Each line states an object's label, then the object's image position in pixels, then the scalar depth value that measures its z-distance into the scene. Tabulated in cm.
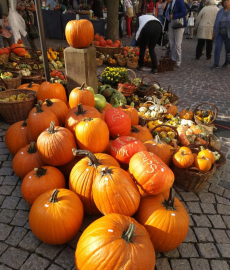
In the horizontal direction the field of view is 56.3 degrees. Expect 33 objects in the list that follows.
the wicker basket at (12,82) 442
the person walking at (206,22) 1010
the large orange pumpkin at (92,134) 254
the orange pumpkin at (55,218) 200
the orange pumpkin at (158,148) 297
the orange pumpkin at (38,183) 237
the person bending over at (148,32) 791
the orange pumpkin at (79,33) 377
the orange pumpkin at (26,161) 273
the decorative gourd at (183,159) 299
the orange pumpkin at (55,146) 249
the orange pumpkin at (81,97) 326
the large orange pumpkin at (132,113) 361
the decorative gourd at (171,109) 512
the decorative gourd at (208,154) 312
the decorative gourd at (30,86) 429
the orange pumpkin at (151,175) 212
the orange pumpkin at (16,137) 311
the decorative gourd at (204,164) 299
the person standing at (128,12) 1369
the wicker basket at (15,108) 357
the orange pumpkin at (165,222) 201
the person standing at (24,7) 846
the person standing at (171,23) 872
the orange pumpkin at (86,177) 222
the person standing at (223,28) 875
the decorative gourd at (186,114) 490
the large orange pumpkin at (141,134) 333
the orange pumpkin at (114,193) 195
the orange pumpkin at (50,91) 363
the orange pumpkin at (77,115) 284
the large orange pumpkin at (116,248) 155
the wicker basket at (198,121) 457
